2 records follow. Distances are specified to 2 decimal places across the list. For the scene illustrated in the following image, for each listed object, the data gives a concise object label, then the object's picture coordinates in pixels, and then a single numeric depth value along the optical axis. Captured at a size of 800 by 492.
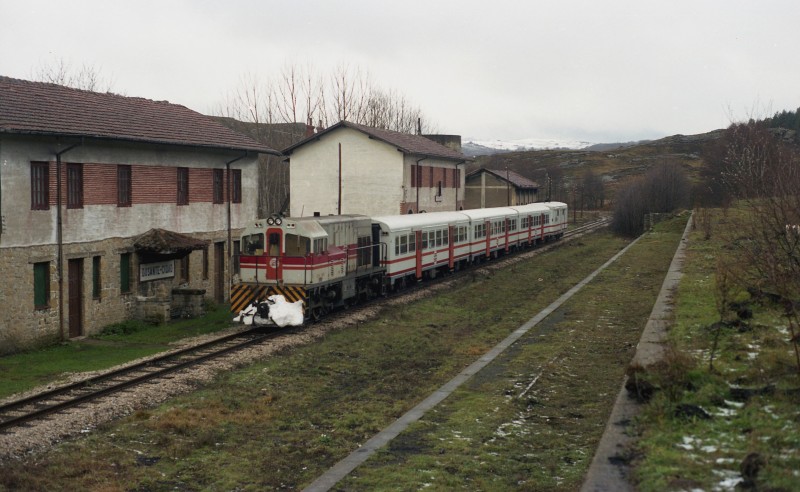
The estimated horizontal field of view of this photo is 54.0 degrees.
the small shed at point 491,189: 67.44
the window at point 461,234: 36.31
